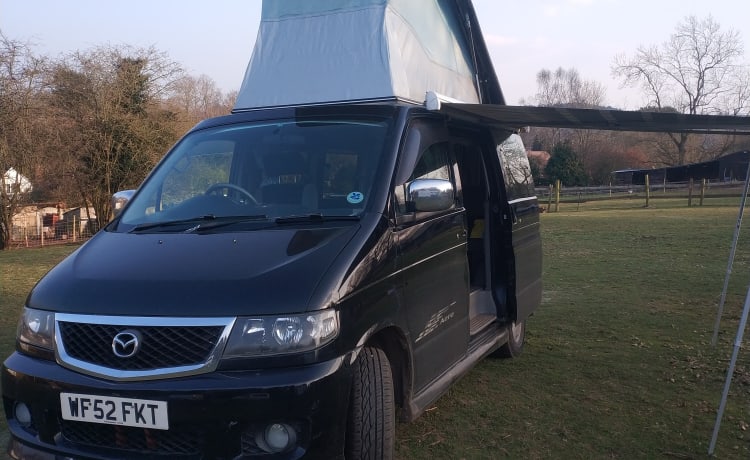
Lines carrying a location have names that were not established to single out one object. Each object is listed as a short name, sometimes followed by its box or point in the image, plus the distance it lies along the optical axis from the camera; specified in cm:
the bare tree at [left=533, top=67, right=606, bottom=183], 5988
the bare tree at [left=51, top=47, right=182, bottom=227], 2377
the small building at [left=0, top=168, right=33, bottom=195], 2094
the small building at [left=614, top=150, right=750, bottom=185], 5300
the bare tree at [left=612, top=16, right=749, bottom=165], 5072
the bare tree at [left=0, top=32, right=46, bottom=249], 1947
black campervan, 271
